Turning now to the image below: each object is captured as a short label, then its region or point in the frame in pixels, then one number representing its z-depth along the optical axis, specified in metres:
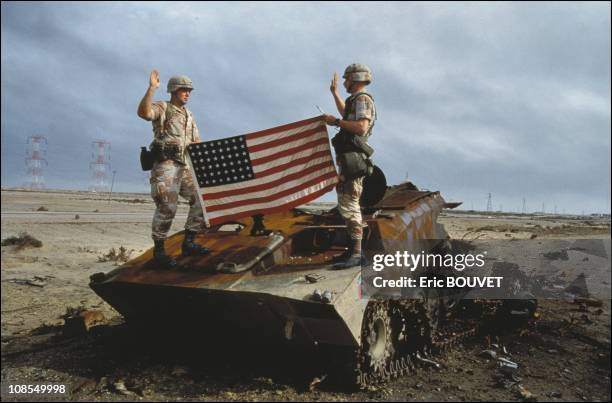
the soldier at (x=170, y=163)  5.39
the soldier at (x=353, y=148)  5.15
